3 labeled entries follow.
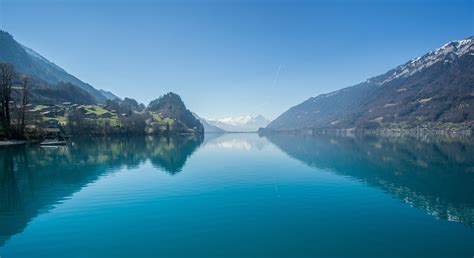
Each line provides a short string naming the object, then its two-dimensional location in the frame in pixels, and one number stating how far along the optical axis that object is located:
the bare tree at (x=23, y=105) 105.51
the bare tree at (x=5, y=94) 98.54
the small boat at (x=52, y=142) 107.19
